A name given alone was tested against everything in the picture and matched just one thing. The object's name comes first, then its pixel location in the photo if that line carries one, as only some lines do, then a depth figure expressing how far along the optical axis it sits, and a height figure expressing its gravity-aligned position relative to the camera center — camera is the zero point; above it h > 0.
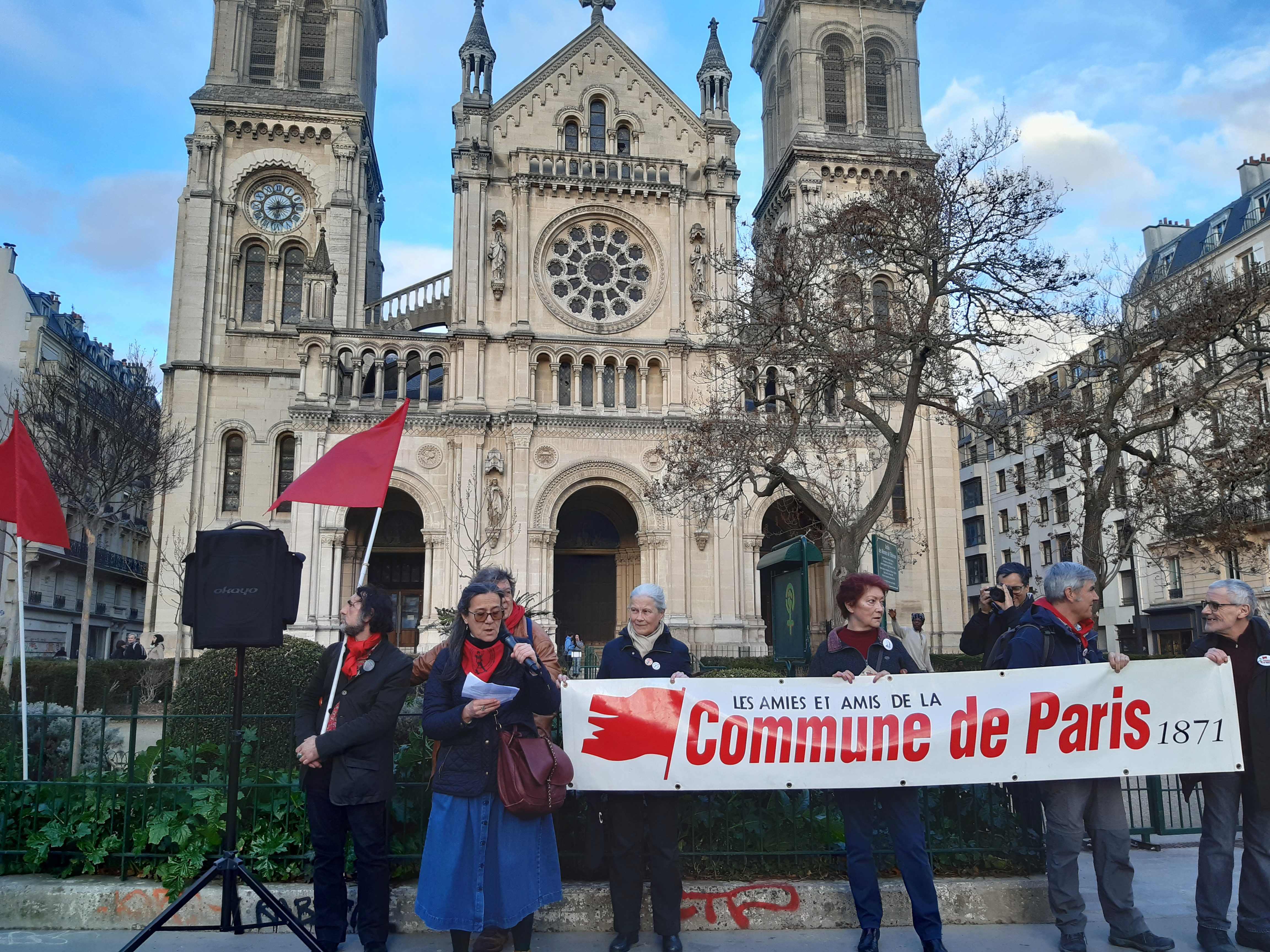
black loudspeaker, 5.49 +0.19
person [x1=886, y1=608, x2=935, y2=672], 11.47 -0.35
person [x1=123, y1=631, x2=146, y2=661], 25.62 -0.74
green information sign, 14.16 +0.85
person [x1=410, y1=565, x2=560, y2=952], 5.34 -0.13
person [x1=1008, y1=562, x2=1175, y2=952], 5.64 -1.21
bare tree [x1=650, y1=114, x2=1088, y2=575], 15.64 +5.24
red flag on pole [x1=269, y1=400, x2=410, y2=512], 6.49 +1.03
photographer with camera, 7.45 +0.03
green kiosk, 12.82 +0.28
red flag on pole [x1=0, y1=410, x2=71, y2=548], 7.89 +1.11
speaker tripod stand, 5.16 -1.40
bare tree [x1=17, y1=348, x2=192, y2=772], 20.09 +4.07
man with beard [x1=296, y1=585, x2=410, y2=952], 5.32 -0.84
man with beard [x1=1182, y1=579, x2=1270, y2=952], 5.61 -1.10
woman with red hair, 5.38 -1.12
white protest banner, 5.90 -0.68
